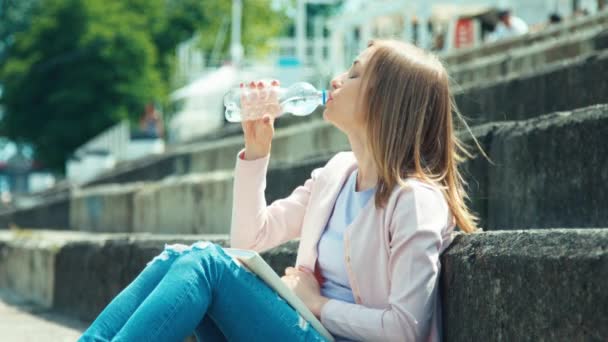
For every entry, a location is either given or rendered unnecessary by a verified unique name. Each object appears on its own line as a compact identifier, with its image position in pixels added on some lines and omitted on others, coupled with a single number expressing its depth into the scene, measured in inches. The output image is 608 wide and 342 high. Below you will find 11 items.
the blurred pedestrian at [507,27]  550.3
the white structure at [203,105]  995.3
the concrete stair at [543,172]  163.2
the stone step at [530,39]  410.3
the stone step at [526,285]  113.7
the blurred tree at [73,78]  1626.5
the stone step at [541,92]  217.5
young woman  134.8
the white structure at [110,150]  949.8
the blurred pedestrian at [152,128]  970.7
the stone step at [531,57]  297.0
